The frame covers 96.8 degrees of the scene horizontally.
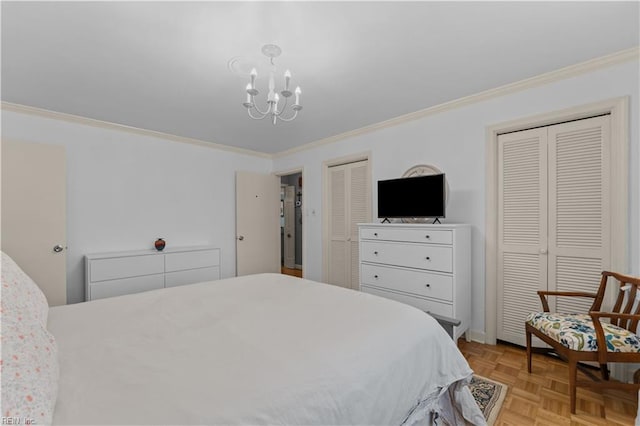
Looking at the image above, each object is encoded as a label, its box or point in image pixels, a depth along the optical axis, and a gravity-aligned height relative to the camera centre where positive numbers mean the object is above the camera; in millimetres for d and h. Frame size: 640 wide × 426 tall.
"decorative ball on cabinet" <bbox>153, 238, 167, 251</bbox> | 3634 -433
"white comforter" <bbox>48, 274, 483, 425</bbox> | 808 -552
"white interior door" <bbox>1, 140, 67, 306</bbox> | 2691 -11
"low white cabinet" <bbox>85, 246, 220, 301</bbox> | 3107 -720
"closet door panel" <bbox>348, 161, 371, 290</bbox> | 3811 +76
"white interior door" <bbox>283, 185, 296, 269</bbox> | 6855 -441
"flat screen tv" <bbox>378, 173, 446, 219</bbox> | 2742 +128
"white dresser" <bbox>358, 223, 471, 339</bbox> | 2480 -545
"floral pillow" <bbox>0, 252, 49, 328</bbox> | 890 -323
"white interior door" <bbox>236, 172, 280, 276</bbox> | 4566 -222
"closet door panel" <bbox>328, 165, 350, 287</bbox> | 4059 -250
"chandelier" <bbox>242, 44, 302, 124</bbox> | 1781 +835
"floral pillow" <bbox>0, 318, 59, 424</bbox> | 610 -402
